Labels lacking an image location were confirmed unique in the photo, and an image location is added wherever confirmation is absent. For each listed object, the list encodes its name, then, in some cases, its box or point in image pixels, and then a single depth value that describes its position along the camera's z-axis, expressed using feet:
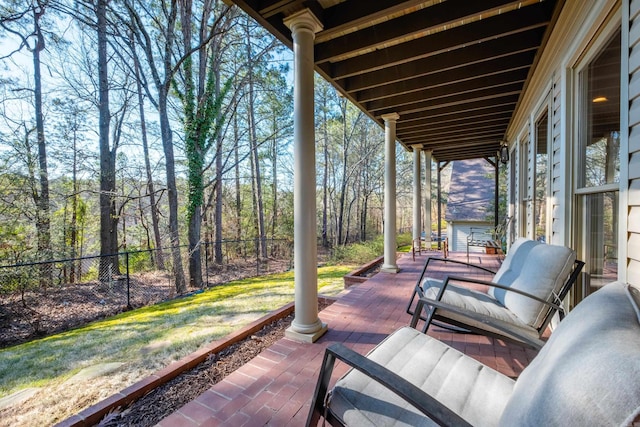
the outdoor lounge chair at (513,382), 1.83
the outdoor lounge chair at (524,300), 5.79
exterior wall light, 20.75
